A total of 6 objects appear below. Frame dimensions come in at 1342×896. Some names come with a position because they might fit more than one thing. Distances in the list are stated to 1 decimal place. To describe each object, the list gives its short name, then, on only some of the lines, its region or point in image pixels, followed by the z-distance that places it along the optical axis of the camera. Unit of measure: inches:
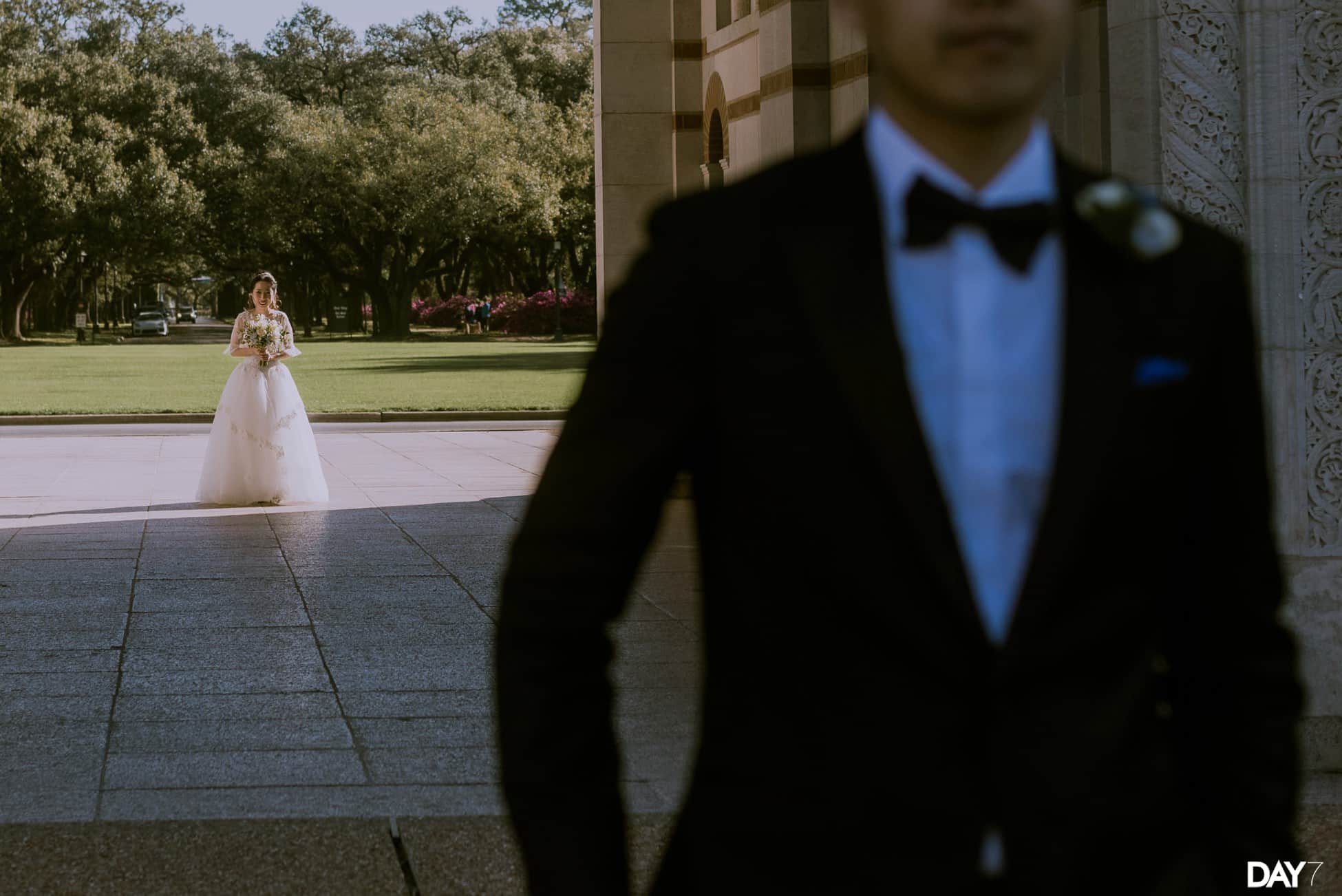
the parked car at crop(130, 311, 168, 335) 3484.3
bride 616.4
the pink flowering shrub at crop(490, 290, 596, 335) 2824.8
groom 59.9
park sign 3267.7
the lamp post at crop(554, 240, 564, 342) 2559.1
